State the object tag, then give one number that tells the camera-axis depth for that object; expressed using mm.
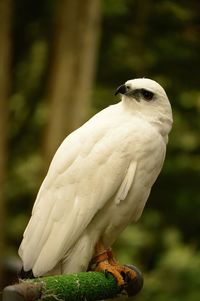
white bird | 7410
